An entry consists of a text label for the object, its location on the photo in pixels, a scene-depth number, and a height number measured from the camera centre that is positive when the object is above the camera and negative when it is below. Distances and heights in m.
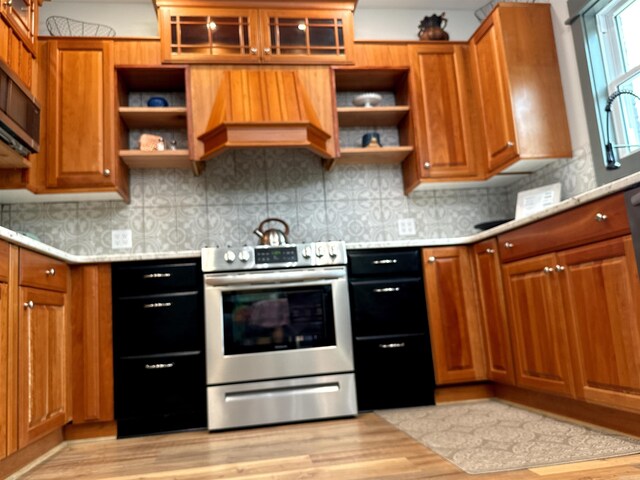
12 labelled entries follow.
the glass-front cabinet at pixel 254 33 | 3.12 +1.75
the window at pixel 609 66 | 2.59 +1.16
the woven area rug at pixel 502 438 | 1.73 -0.50
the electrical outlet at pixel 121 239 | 3.24 +0.59
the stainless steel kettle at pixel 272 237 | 3.00 +0.50
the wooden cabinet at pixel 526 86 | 2.88 +1.20
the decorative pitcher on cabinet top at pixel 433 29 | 3.45 +1.84
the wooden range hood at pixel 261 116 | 2.96 +1.18
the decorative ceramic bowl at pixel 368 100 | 3.41 +1.39
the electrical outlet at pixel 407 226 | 3.50 +0.58
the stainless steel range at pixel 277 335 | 2.63 -0.05
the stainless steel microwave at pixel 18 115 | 2.26 +1.05
